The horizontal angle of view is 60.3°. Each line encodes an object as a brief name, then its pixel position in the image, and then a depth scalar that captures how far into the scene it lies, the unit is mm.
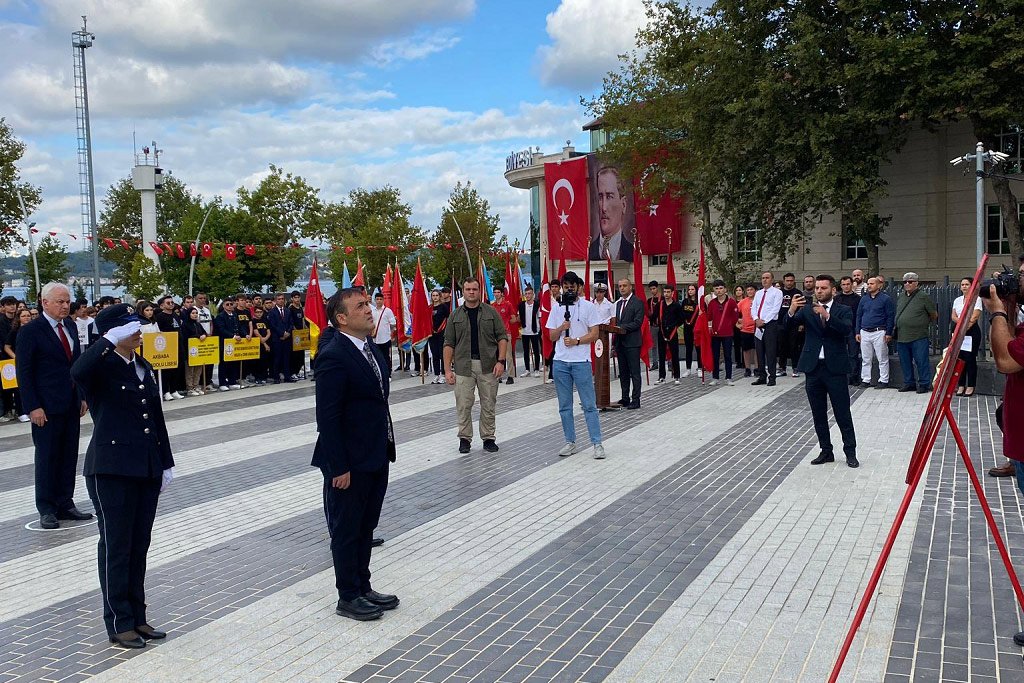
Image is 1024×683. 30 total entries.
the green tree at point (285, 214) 46841
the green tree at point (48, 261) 43206
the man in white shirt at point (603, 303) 13836
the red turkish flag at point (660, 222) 42625
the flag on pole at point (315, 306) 17766
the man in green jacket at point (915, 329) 14836
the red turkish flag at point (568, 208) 47156
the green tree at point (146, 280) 42406
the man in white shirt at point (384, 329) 17016
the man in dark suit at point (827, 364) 9234
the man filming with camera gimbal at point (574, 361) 10062
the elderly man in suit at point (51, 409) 7672
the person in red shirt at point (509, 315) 19055
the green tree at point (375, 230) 52750
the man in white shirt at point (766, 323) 16625
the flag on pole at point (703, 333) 16922
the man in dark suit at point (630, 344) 14164
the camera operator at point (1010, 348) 4633
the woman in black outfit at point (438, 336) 19250
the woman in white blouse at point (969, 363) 13094
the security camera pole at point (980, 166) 20625
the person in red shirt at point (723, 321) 16906
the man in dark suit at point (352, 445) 5156
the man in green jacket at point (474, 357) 10562
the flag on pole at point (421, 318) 18578
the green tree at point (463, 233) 58656
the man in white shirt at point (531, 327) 19719
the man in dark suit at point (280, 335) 19484
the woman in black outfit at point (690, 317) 17719
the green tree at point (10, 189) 34469
